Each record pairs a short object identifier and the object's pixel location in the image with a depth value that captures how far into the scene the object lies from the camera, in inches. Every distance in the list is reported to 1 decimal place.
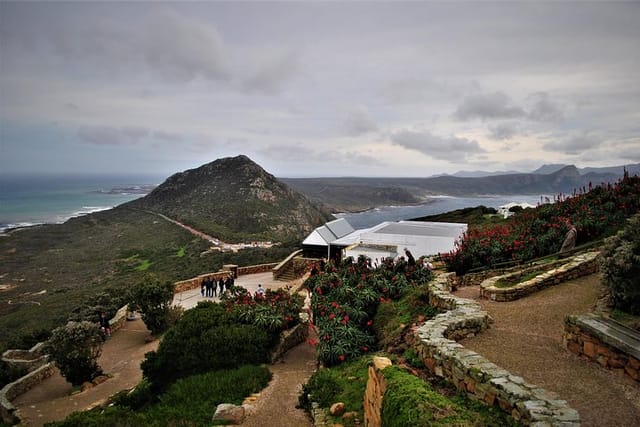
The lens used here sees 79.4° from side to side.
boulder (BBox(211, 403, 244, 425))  273.4
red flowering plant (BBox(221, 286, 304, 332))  397.4
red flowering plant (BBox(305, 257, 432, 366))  331.9
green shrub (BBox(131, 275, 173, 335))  545.6
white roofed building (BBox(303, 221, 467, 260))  727.1
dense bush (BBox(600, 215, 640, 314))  232.5
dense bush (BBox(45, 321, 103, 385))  418.0
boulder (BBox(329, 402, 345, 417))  251.1
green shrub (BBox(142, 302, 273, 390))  362.9
